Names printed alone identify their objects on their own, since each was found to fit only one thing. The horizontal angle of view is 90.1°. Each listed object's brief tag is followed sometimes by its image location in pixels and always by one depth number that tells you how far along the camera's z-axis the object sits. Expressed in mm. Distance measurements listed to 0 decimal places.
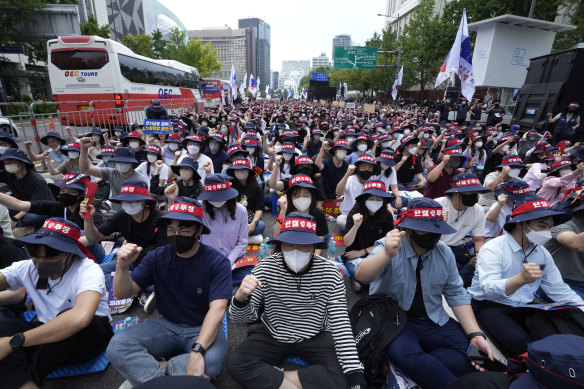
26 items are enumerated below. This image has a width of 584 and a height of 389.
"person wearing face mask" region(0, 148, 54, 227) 4332
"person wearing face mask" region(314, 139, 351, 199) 6609
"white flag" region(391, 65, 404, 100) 21238
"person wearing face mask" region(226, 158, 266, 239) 5148
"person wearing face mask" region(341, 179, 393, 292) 3914
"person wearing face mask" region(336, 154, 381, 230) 5090
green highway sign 25812
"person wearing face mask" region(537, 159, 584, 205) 5246
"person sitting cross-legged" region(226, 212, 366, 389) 2408
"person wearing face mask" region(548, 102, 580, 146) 10203
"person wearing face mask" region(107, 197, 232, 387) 2375
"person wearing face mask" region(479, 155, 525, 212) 5316
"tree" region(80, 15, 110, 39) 30431
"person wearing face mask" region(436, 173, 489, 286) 4012
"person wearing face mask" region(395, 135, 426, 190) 7225
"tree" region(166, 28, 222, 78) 43062
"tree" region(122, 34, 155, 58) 39031
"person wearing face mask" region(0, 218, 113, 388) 2229
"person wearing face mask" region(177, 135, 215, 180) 6508
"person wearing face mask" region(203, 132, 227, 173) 7297
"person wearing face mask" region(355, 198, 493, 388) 2520
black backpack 2570
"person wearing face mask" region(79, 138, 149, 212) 5163
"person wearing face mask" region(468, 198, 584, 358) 2777
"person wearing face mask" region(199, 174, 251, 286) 3914
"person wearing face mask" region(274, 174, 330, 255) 3922
